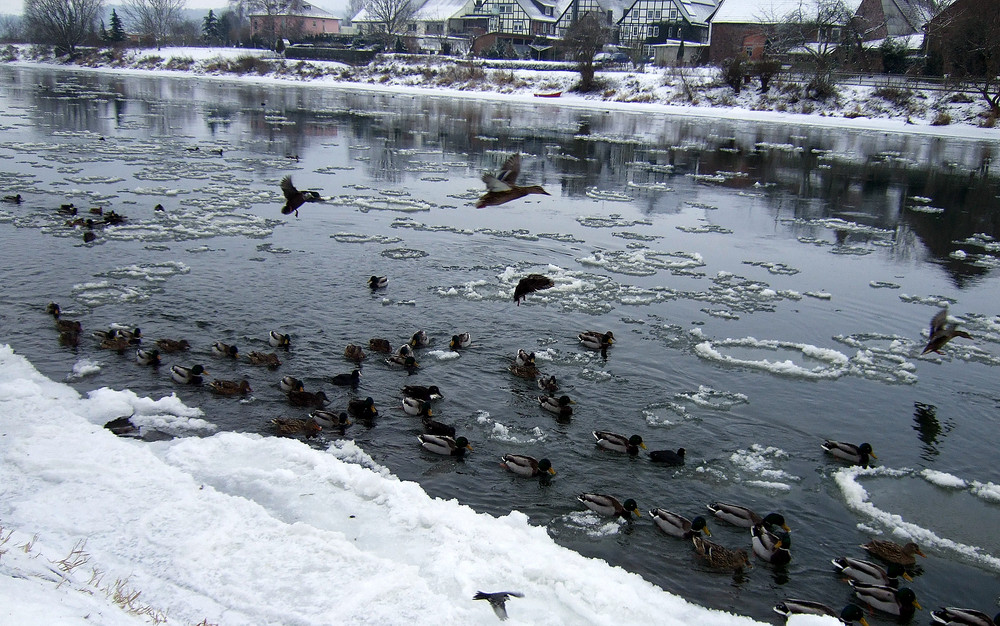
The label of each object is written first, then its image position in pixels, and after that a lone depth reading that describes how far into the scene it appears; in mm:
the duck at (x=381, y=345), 10672
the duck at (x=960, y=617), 5984
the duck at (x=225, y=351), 10242
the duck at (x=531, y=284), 9258
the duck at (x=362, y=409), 9047
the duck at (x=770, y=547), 6816
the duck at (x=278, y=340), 10625
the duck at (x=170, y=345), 10273
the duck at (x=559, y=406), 9344
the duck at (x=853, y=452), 8461
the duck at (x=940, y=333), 9961
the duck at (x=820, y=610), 6129
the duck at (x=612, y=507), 7358
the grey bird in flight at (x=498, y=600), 5527
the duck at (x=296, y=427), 8547
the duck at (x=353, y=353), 10453
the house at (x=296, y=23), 101688
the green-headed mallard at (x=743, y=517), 7219
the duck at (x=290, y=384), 9414
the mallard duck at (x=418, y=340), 10828
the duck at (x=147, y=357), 9883
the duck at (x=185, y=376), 9445
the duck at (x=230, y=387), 9344
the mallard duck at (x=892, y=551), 6891
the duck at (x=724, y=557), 6762
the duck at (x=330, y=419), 8664
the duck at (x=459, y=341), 10891
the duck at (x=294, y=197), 8594
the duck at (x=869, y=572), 6508
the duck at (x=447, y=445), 8250
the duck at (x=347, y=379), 9789
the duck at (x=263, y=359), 10117
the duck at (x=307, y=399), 9180
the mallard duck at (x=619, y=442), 8445
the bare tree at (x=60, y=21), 89500
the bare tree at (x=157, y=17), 108875
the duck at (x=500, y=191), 7430
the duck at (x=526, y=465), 7934
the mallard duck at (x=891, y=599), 6301
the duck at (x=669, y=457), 8258
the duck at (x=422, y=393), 9453
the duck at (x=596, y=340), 11109
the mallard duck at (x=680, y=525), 7094
